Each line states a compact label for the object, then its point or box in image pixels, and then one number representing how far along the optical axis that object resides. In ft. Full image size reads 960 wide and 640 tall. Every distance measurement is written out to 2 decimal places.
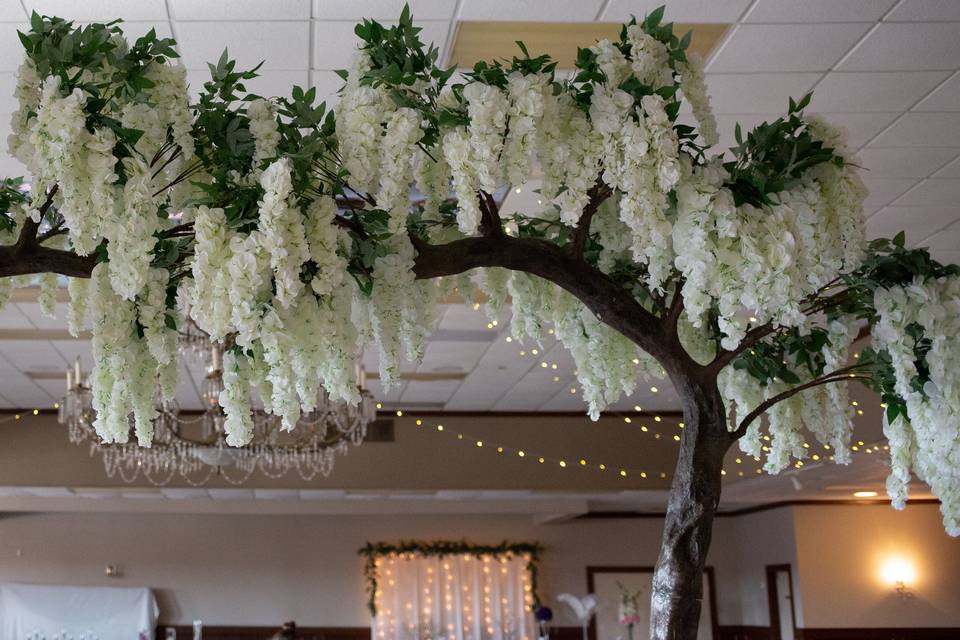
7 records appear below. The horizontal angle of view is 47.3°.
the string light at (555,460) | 42.19
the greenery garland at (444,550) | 50.98
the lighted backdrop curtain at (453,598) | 50.42
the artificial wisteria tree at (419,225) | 8.63
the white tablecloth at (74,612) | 49.26
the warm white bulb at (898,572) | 46.62
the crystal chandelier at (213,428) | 25.53
